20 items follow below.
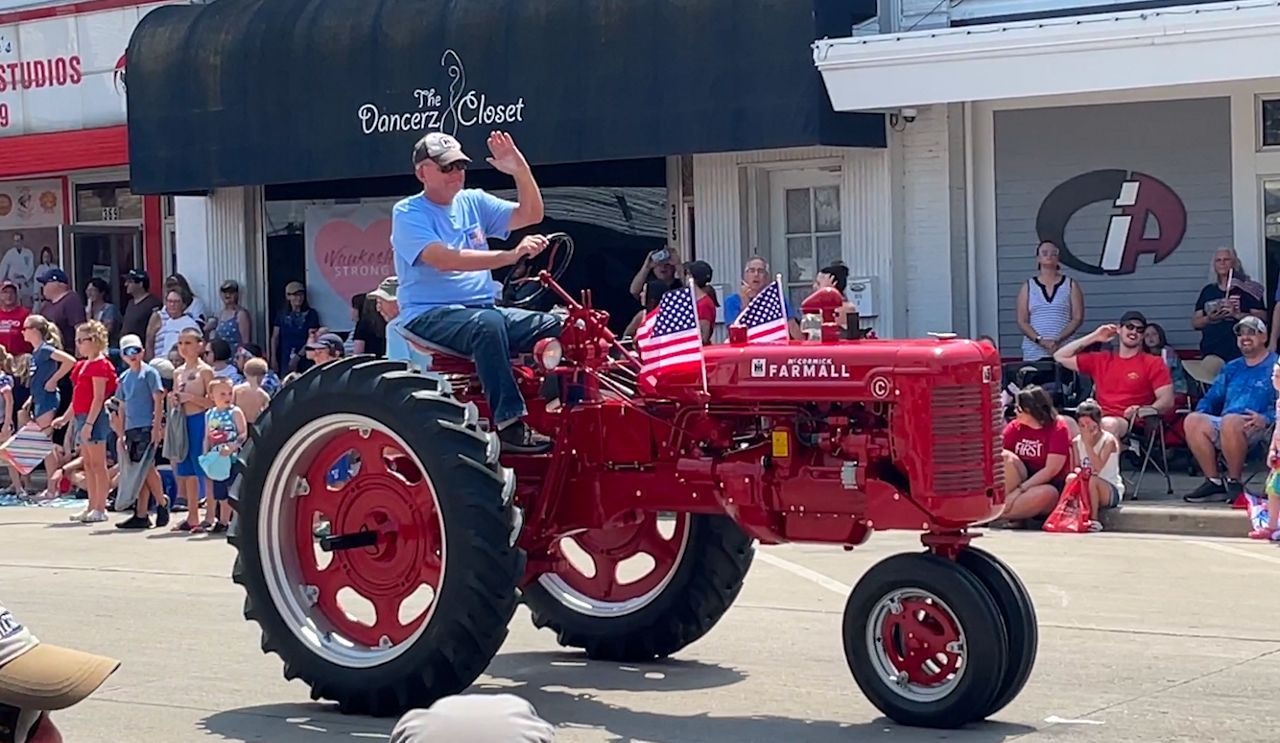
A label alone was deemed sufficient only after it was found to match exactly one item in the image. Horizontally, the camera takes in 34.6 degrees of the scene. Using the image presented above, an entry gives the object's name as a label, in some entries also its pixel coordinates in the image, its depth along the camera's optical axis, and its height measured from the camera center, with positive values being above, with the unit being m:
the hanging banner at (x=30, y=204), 24.55 +1.80
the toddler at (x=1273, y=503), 13.66 -1.27
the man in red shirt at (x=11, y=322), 22.02 +0.34
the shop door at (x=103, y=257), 24.02 +1.10
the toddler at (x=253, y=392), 16.75 -0.38
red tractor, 7.71 -0.66
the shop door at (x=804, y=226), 18.81 +0.95
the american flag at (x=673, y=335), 8.16 -0.01
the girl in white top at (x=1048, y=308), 16.80 +0.10
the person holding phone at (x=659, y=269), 18.11 +0.56
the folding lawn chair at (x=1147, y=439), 15.47 -0.93
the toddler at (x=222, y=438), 16.17 -0.72
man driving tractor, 8.40 +0.27
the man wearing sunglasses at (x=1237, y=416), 14.82 -0.74
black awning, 17.41 +2.37
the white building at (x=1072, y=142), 15.99 +1.51
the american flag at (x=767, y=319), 8.55 +0.05
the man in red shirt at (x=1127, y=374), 15.62 -0.43
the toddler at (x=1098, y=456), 14.57 -0.97
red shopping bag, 14.45 -1.35
